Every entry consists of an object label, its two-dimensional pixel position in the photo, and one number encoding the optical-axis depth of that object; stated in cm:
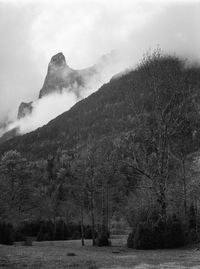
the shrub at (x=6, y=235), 4141
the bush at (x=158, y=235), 2933
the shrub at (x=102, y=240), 3519
